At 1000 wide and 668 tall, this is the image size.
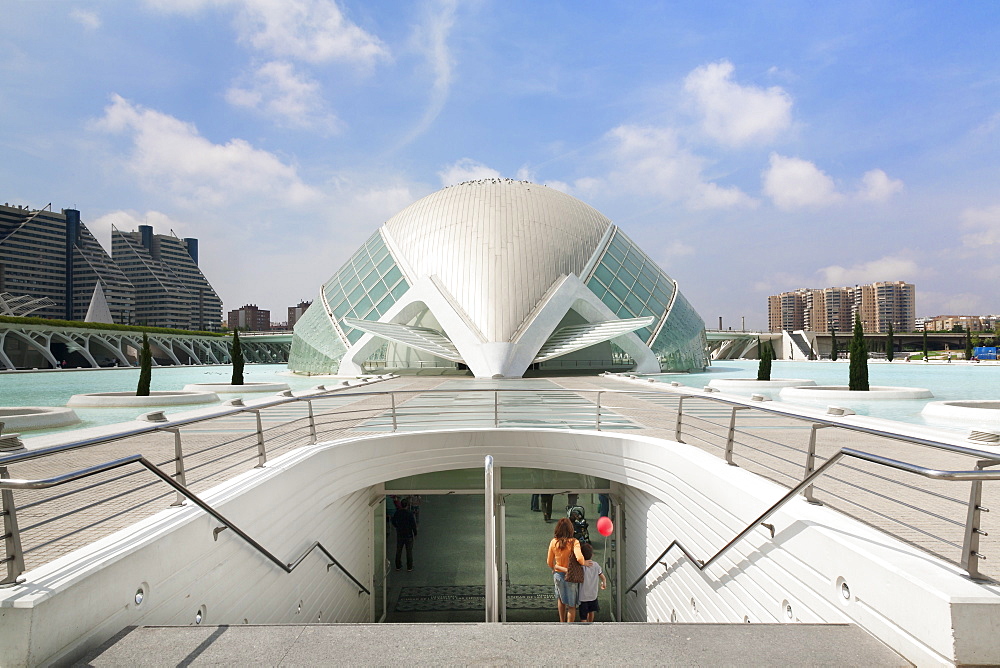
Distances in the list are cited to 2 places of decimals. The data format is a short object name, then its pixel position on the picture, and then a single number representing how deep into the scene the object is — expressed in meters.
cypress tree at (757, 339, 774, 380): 21.55
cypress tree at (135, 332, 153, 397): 15.70
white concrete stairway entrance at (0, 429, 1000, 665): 2.93
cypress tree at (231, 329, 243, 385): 20.72
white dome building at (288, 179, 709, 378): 27.36
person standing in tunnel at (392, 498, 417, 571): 10.24
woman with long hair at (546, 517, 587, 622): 6.33
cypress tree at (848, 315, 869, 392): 16.66
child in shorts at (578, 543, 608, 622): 6.37
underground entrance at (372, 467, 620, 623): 9.59
